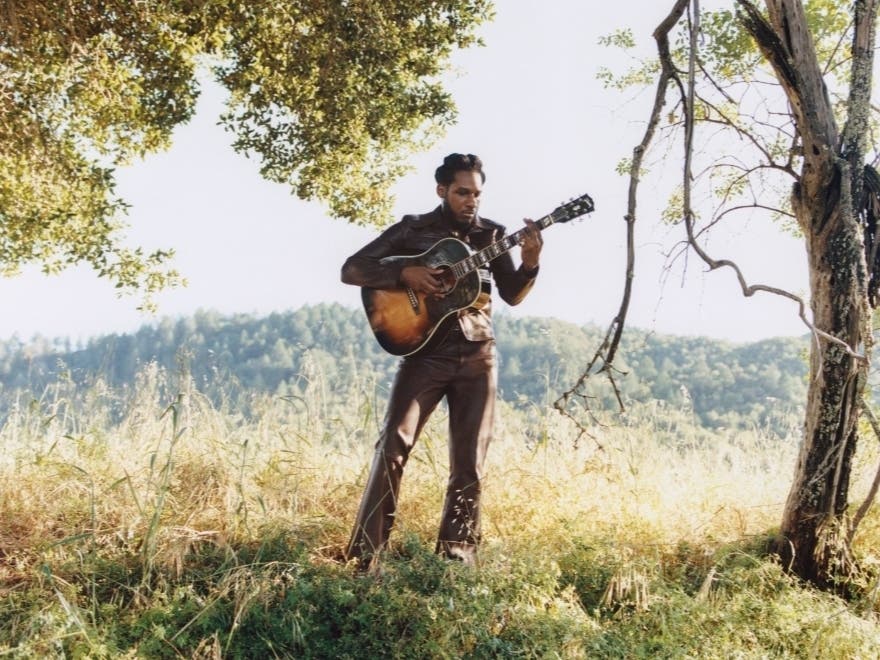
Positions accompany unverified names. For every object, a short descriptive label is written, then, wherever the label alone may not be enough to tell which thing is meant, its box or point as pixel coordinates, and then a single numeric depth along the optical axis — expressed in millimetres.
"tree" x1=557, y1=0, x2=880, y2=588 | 4906
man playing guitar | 4812
